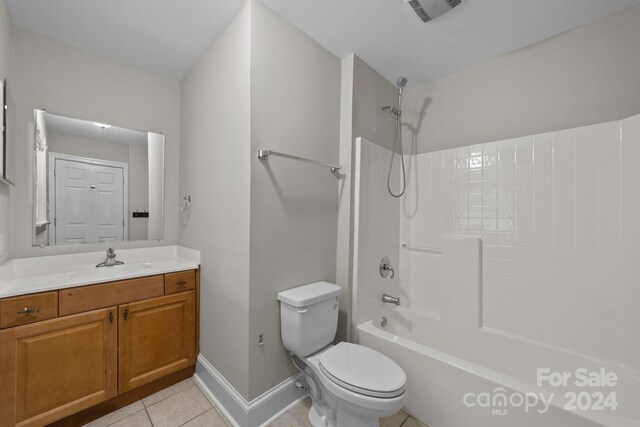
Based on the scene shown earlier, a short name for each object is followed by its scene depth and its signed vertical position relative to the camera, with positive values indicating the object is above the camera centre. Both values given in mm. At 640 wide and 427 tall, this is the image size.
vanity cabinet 1270 -770
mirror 1724 +219
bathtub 1152 -893
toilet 1182 -794
